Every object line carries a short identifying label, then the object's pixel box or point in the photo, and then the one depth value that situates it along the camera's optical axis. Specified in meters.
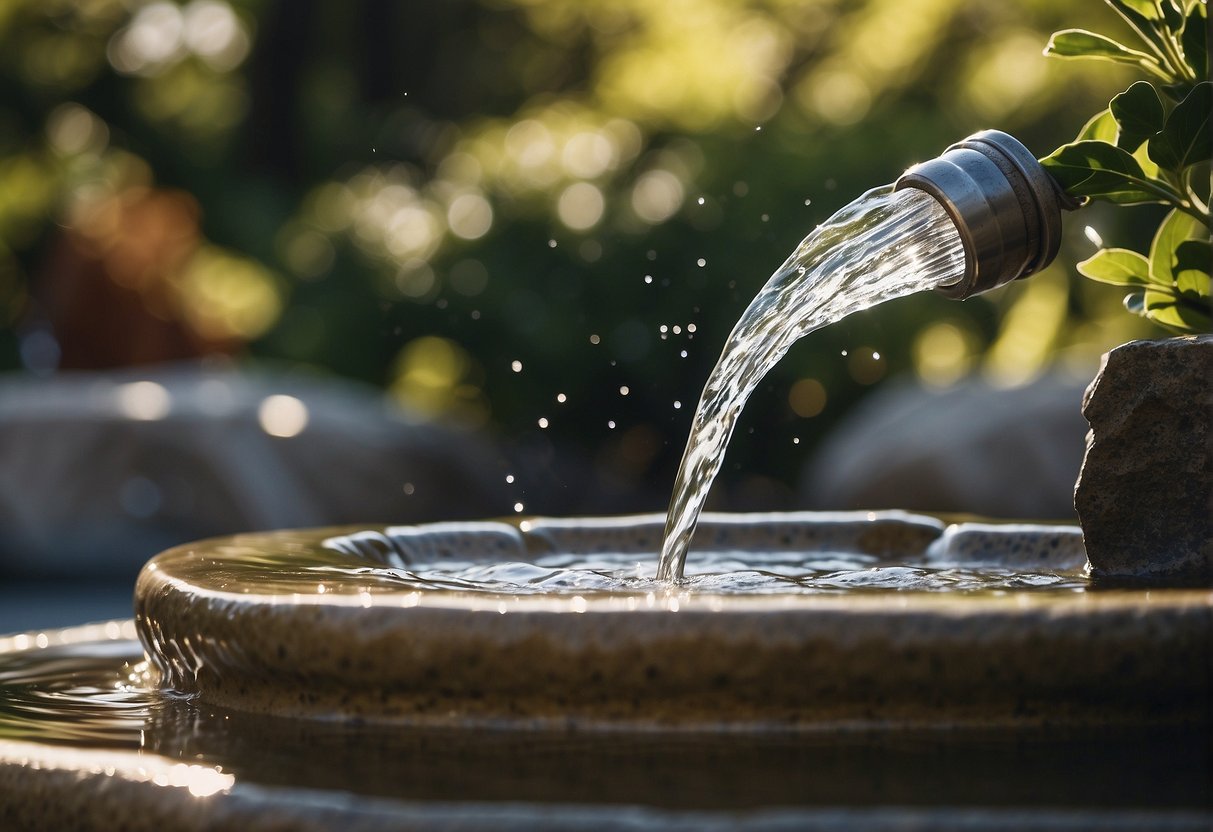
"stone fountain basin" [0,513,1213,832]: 1.35
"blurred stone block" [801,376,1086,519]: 7.68
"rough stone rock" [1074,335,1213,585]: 2.06
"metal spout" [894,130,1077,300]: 2.07
